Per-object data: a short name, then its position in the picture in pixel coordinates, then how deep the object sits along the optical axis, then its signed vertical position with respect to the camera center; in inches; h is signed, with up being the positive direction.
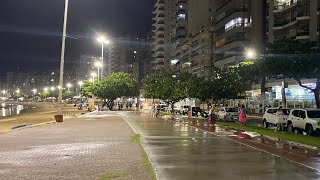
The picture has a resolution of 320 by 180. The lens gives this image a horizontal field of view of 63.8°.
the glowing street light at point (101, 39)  1468.0 +368.7
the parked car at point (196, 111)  1319.9 -42.0
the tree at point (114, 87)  1867.2 +115.4
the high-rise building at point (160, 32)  3700.0 +1032.7
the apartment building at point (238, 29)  1852.9 +577.2
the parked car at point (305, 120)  594.8 -39.3
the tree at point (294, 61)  727.7 +122.1
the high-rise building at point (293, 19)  1412.2 +504.1
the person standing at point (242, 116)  759.0 -36.4
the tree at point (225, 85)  1096.7 +83.1
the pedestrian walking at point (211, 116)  839.2 -42.4
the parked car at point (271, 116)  725.1 -35.8
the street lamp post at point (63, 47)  852.7 +186.6
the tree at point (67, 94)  3877.4 +129.7
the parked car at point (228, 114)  1028.0 -41.9
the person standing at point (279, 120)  628.1 -39.7
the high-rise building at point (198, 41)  2445.2 +662.8
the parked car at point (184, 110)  1465.1 -38.4
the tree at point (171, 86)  1311.9 +100.2
